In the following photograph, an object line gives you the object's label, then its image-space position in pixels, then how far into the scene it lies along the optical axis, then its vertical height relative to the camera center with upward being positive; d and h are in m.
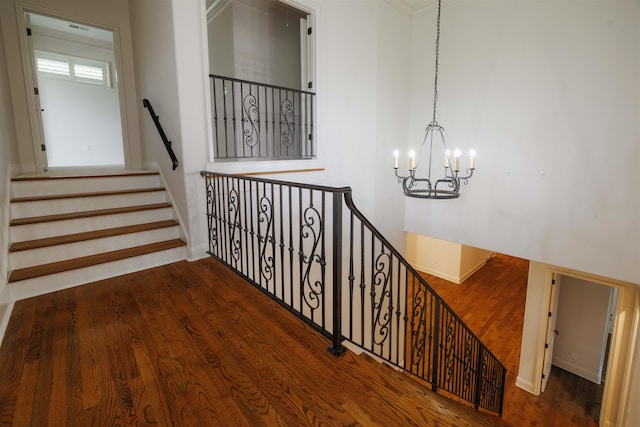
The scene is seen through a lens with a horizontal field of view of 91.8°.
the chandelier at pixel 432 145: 4.78 +0.30
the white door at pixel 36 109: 4.27 +0.76
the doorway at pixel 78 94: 5.93 +1.47
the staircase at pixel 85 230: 2.67 -0.67
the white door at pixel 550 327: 4.86 -2.65
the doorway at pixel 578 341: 5.13 -3.14
